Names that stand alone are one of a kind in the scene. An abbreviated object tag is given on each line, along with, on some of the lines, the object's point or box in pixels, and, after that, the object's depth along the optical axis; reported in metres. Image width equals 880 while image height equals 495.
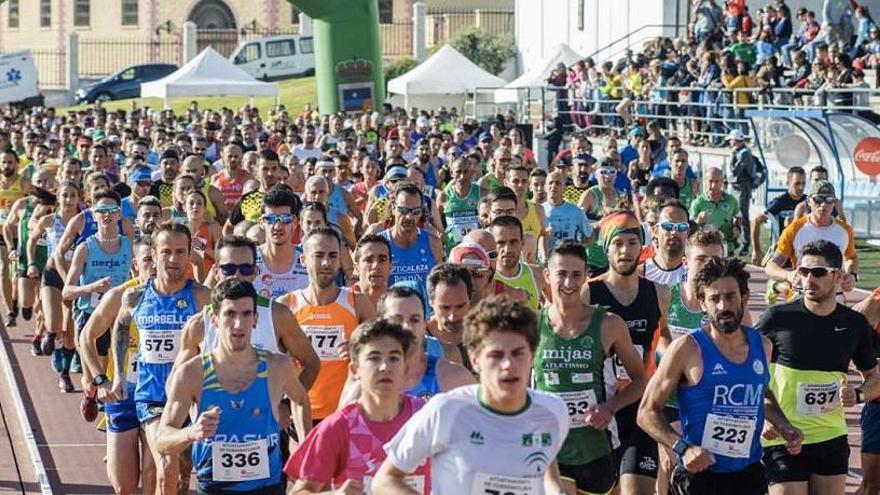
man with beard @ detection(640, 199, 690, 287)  10.47
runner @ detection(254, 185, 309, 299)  10.76
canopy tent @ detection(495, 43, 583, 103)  40.66
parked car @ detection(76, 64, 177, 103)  61.59
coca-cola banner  23.66
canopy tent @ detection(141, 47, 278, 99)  42.62
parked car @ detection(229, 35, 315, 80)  61.16
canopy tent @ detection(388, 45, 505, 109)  41.88
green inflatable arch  33.75
